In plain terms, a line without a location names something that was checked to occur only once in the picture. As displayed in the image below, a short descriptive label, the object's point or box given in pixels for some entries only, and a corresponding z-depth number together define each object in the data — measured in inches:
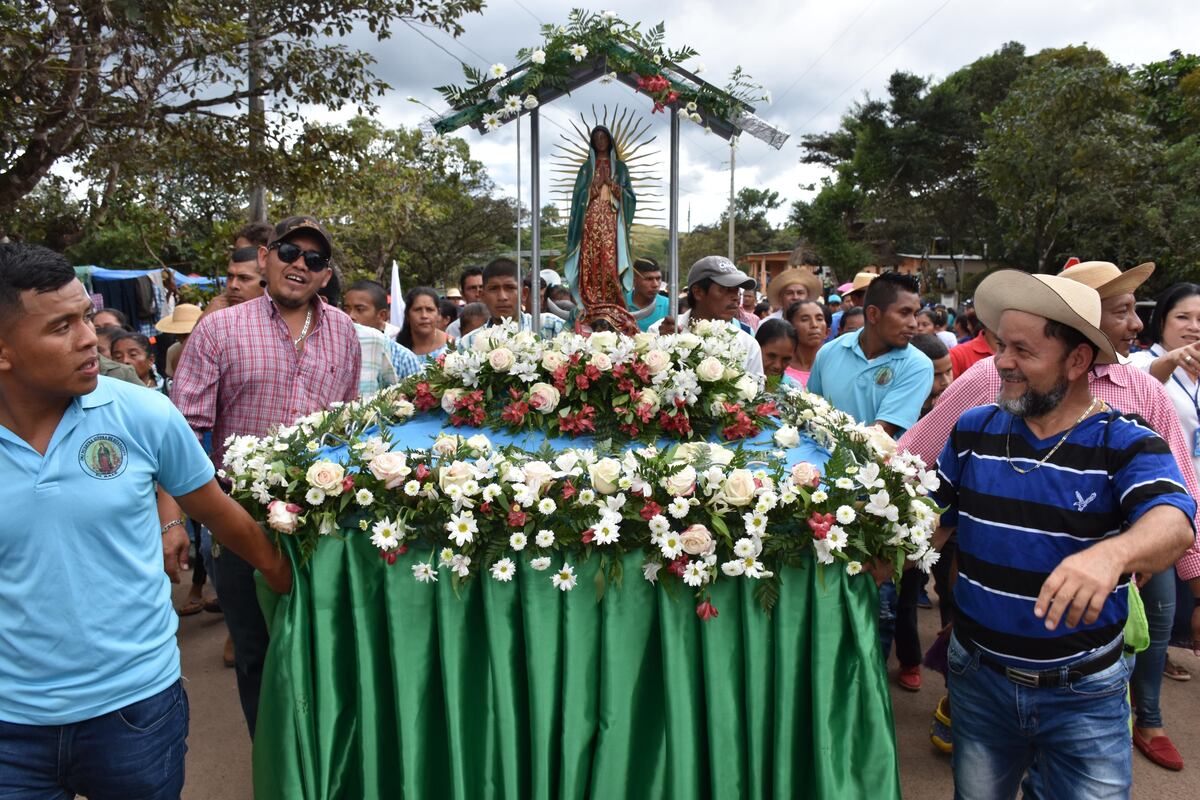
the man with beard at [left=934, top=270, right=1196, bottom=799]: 72.7
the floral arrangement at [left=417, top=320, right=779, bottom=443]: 105.1
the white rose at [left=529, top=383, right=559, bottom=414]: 105.0
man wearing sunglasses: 107.3
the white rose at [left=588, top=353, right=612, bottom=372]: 105.9
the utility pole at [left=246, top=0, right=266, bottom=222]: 275.7
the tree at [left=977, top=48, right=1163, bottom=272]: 592.7
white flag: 257.0
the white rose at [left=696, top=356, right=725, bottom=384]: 106.3
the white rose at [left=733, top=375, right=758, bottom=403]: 110.3
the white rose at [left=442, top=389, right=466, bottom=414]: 110.0
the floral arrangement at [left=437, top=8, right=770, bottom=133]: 133.6
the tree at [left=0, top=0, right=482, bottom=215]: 208.1
